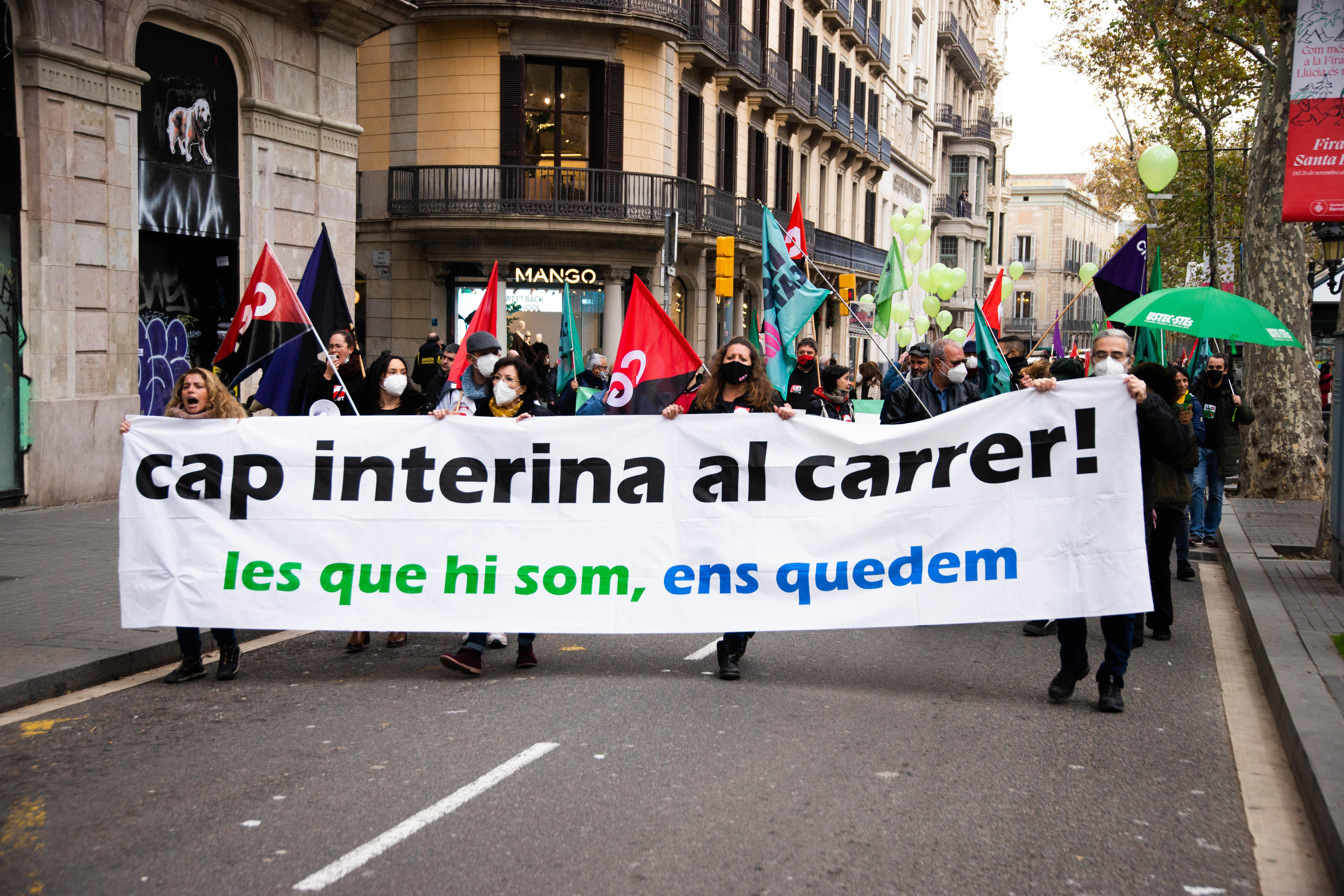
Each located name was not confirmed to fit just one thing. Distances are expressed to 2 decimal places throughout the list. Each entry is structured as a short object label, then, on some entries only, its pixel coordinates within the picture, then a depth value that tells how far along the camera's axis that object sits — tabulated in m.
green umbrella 7.71
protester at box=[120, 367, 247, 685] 6.61
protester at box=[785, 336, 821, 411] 11.44
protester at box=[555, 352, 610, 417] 13.37
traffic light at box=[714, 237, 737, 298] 19.45
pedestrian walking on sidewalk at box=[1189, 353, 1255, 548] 11.41
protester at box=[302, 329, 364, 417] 8.08
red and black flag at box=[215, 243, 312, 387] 7.77
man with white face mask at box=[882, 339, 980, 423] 8.85
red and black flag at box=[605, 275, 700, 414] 8.36
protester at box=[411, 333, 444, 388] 18.02
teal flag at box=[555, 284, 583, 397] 14.18
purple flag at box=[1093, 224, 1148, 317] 10.08
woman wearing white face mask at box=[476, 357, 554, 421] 7.14
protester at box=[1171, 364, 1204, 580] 8.43
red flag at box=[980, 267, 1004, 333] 16.81
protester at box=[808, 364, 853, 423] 11.13
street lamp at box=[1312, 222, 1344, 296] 18.89
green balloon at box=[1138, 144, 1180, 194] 16.58
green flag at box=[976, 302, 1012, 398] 9.90
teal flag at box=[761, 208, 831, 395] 10.39
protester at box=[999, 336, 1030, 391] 11.38
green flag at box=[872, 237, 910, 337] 16.25
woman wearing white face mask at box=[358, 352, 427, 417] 7.45
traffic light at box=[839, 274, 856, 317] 29.66
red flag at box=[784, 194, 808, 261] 12.07
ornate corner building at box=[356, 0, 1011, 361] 26.28
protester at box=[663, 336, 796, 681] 7.05
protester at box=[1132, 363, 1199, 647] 7.52
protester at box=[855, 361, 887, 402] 18.47
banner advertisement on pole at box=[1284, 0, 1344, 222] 8.70
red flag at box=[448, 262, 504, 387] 8.42
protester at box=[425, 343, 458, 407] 9.84
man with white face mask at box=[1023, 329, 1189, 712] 6.17
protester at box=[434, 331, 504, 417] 7.49
